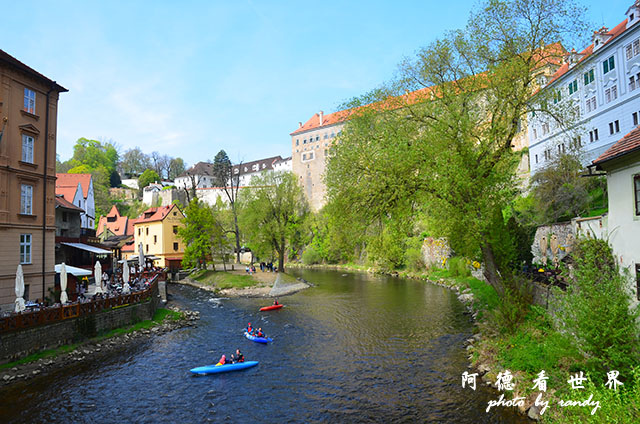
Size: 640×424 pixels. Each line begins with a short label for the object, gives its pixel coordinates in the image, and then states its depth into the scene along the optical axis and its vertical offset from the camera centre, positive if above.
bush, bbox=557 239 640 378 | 10.52 -2.61
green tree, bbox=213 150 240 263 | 110.96 +21.75
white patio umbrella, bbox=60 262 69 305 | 19.05 -2.07
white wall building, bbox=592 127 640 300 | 11.80 +1.00
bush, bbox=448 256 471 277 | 42.62 -3.98
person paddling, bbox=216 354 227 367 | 17.70 -5.70
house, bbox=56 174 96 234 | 42.78 +6.27
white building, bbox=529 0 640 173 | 29.91 +12.50
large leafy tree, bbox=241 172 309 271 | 48.75 +2.88
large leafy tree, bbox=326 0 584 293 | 16.02 +4.43
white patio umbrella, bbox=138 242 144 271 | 35.78 -1.57
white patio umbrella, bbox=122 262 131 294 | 24.89 -2.66
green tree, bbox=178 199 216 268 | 48.28 +1.04
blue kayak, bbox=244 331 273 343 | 21.72 -5.82
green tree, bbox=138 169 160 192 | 114.81 +19.26
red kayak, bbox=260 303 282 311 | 31.22 -5.77
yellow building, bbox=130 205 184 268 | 54.03 +0.79
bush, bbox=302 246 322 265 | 75.56 -3.83
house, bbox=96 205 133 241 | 74.00 +3.53
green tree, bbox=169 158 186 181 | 140.62 +27.23
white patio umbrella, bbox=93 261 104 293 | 22.79 -1.96
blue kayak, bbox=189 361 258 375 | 17.16 -5.91
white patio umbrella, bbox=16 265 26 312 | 16.95 -2.08
